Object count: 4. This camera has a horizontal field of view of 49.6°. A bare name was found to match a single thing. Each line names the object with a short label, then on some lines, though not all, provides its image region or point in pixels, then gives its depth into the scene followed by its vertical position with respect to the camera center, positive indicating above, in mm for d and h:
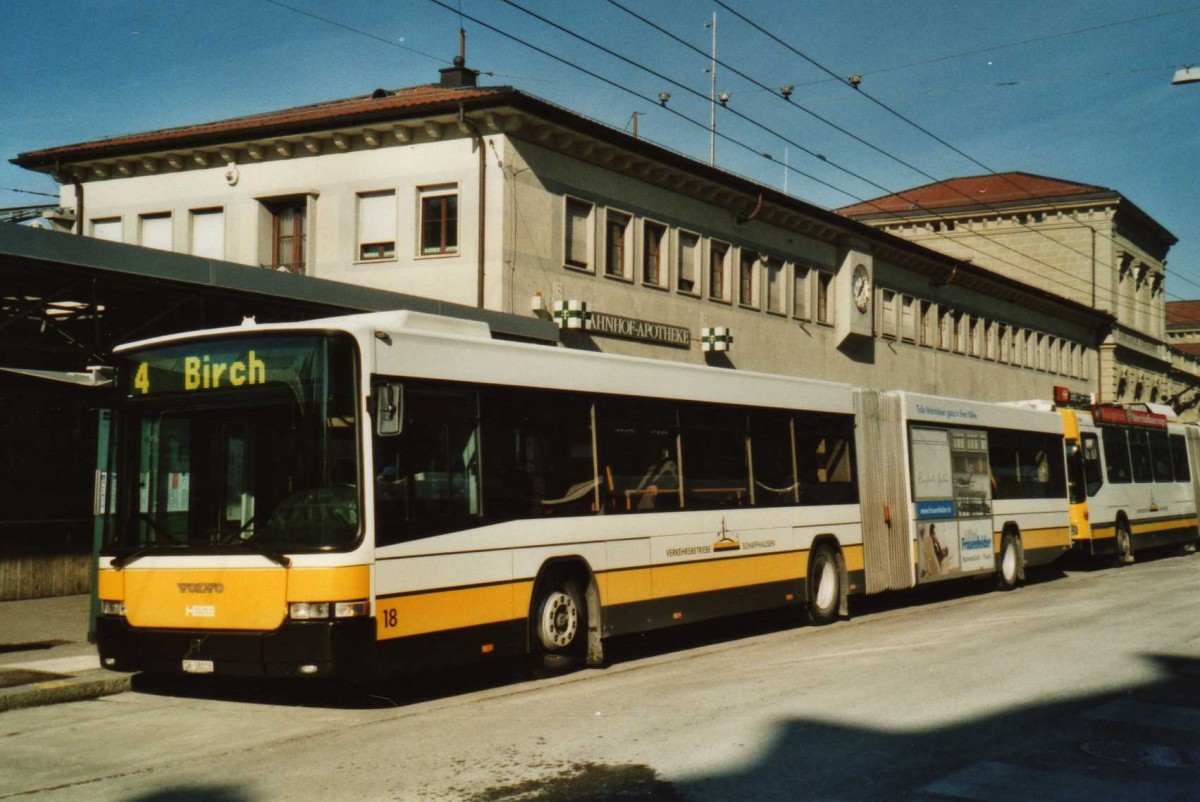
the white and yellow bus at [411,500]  9281 +306
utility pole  30750 +10190
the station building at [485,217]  25516 +7102
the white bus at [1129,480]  25797 +919
